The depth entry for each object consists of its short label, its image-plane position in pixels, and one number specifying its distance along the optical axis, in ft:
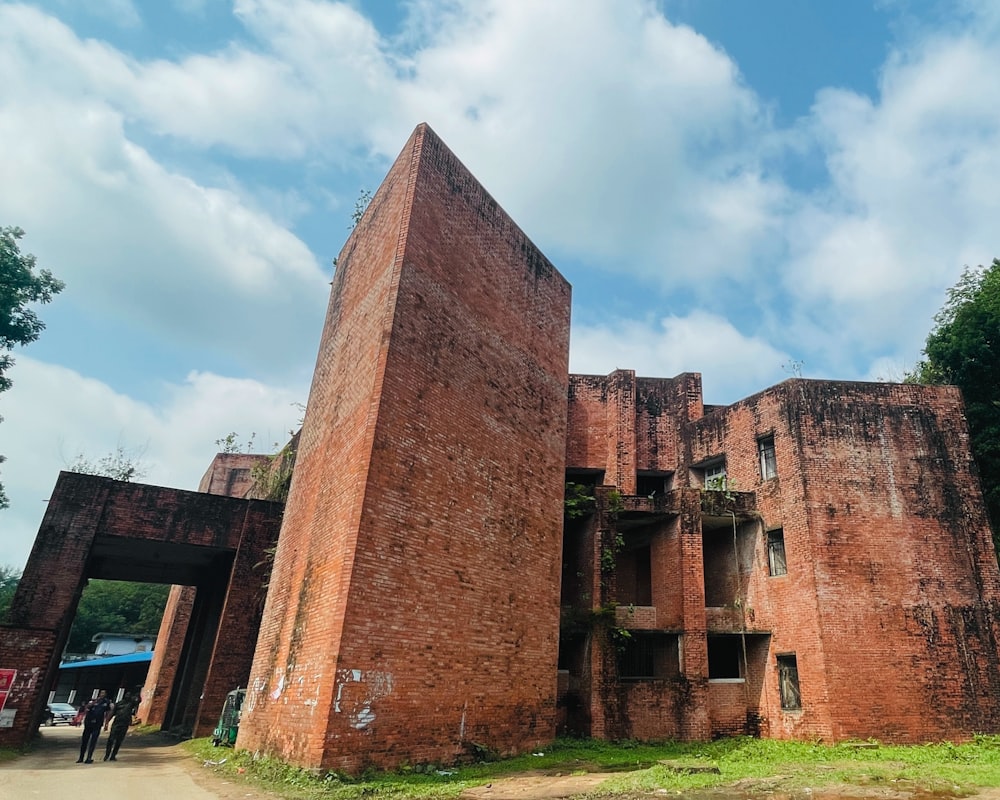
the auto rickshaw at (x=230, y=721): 43.21
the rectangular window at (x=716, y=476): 56.39
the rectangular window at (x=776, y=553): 50.85
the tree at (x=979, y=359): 55.88
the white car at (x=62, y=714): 87.45
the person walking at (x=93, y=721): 39.91
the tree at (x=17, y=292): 52.08
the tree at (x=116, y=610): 143.54
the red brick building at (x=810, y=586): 44.75
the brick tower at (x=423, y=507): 30.96
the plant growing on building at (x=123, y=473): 69.67
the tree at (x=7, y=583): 169.56
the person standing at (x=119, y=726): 41.39
